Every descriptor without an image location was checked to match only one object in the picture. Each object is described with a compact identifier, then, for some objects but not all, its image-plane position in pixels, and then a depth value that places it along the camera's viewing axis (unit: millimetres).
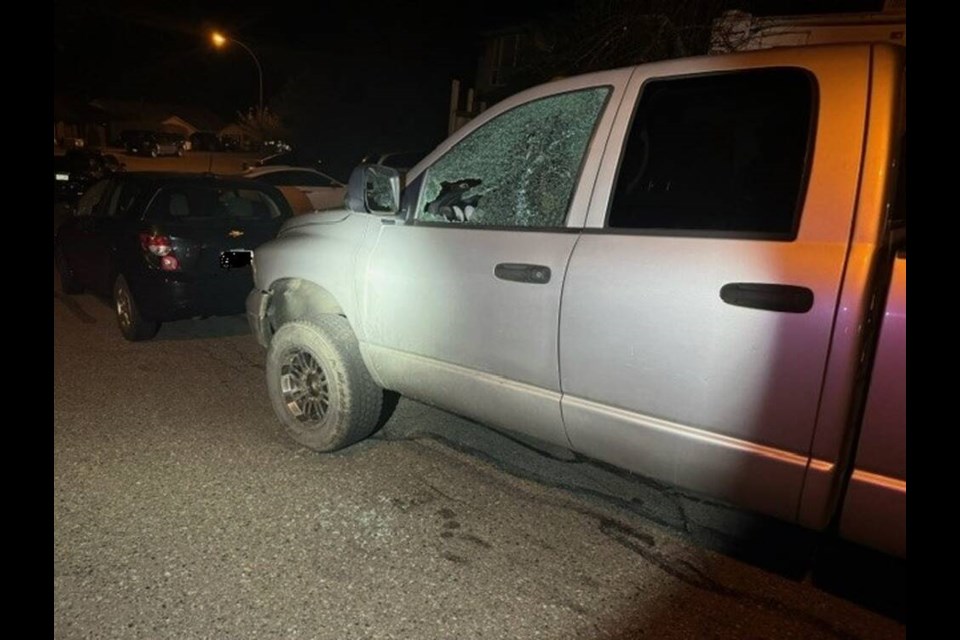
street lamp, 25484
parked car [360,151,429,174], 15981
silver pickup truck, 1965
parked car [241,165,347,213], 12977
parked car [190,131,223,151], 44906
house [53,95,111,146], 54312
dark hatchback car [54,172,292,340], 5406
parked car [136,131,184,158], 41406
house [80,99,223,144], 60188
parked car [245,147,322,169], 23045
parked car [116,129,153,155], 42312
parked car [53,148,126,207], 17188
